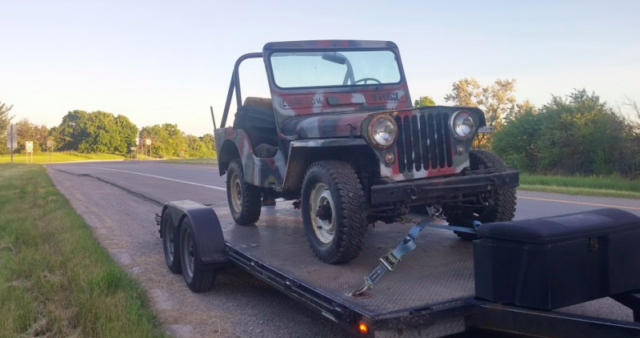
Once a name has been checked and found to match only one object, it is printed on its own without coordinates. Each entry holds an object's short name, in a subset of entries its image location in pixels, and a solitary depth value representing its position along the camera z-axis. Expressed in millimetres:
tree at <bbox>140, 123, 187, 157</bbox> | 88000
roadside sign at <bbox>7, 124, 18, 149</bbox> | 39475
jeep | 4531
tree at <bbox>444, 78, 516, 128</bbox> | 42094
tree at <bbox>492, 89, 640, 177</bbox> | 23406
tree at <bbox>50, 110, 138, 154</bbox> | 87438
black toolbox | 3098
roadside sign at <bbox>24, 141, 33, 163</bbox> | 55138
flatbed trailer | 3148
